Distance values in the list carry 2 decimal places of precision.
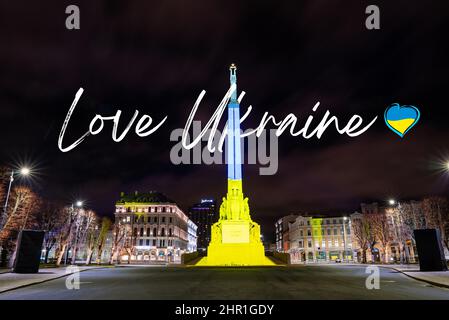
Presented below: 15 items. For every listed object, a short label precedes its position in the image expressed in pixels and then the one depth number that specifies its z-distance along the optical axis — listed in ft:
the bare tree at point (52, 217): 172.45
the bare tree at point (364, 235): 196.48
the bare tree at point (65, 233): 151.94
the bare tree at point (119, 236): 214.69
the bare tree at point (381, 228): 195.63
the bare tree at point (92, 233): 176.65
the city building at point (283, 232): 504.02
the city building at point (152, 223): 333.21
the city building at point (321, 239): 364.17
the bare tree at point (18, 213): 130.72
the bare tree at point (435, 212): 174.87
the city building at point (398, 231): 170.91
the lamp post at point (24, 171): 84.79
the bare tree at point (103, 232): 191.44
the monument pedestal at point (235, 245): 154.51
